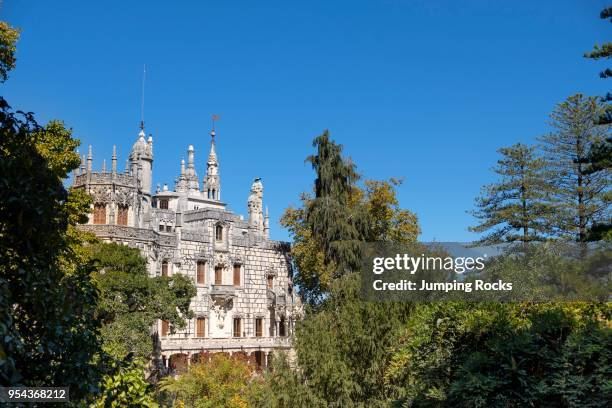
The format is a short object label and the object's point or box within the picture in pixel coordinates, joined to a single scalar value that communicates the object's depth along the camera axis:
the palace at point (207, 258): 40.12
